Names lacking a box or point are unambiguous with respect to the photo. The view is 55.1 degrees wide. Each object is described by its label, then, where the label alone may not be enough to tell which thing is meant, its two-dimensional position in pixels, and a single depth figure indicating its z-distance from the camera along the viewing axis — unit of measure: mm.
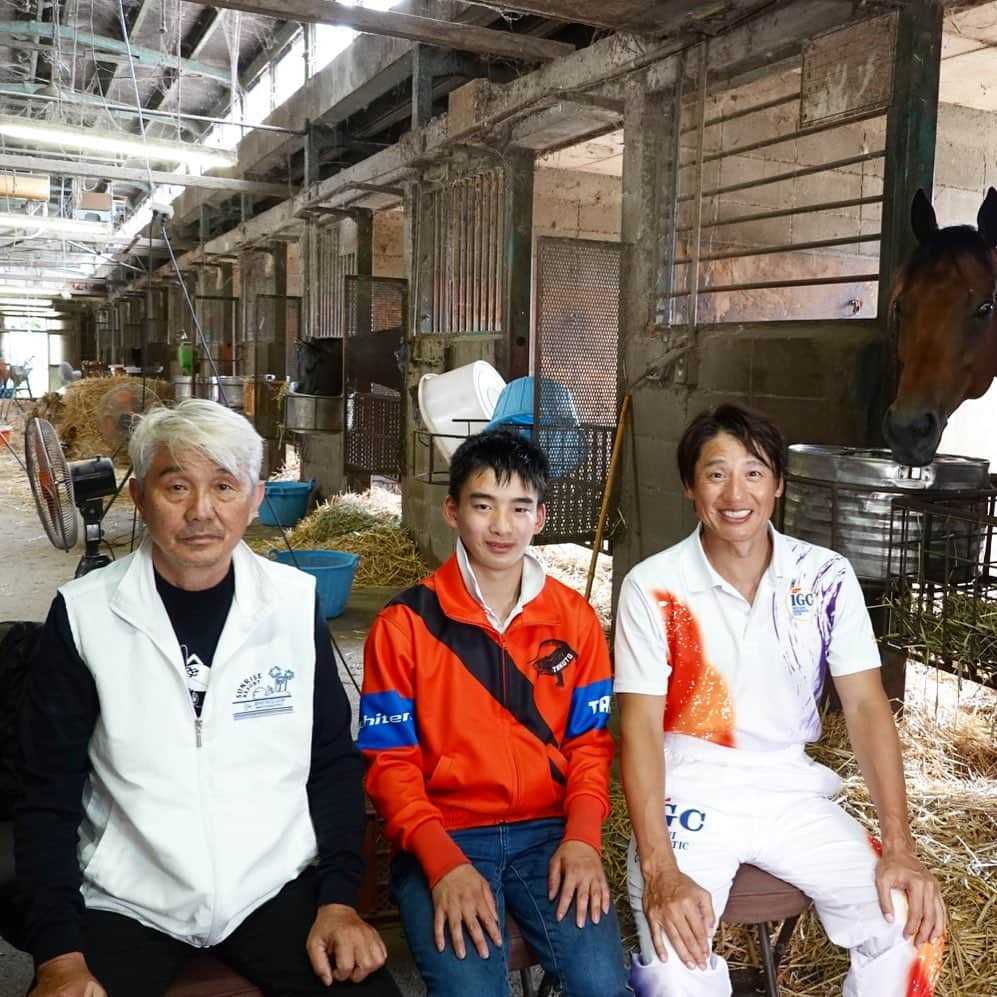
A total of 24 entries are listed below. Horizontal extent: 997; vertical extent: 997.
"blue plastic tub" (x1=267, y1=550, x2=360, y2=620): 4930
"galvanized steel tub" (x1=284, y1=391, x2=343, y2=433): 6930
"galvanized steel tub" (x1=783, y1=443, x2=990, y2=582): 2355
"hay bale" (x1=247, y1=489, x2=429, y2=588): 6270
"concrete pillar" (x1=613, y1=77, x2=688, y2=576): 4340
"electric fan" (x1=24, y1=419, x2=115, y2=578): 3340
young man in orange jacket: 1482
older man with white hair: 1370
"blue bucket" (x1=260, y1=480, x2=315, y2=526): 7758
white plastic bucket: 4695
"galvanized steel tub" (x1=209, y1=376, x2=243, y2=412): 9641
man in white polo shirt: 1630
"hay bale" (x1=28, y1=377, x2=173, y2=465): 11820
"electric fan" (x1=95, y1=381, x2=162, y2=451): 10953
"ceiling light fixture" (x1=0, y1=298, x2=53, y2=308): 28000
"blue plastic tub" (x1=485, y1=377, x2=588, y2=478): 4352
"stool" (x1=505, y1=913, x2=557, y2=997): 1531
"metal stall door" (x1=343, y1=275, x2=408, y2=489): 6703
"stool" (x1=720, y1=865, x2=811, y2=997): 1616
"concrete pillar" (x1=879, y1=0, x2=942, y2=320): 3086
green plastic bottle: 11472
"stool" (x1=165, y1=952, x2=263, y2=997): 1372
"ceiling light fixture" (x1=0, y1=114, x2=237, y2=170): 6527
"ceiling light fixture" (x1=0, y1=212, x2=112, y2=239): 11250
